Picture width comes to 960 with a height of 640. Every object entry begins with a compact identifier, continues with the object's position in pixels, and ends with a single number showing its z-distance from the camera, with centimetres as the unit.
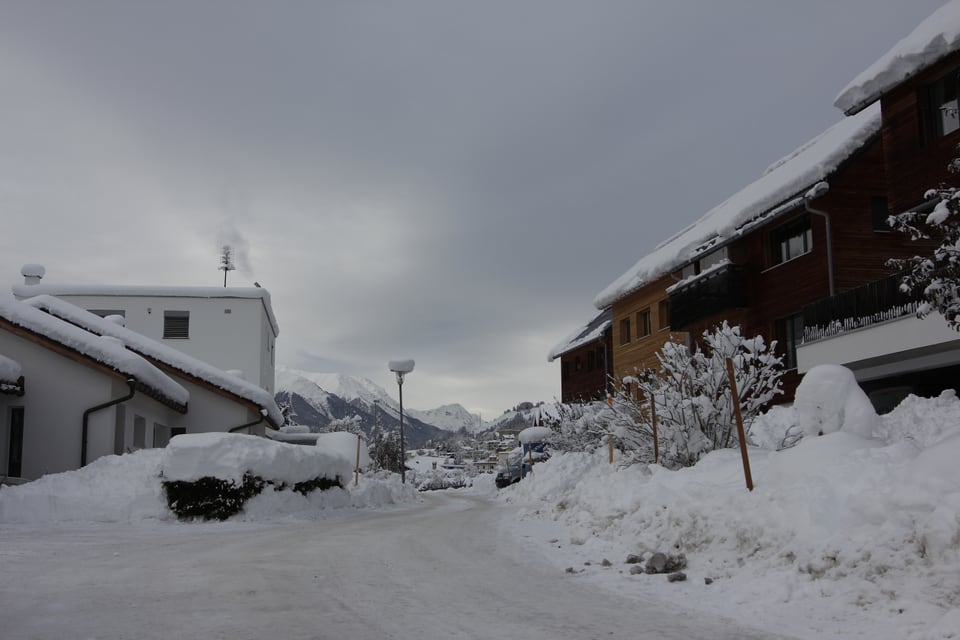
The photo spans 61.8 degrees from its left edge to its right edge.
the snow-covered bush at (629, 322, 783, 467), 1307
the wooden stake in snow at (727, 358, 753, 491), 862
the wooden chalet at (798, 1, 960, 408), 1669
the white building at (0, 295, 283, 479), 1892
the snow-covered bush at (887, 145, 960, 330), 897
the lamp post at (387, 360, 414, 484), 3047
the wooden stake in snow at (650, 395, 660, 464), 1281
